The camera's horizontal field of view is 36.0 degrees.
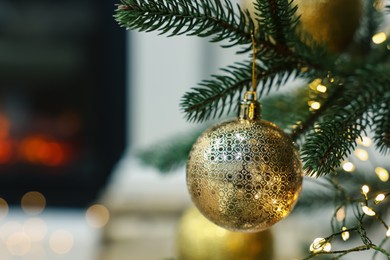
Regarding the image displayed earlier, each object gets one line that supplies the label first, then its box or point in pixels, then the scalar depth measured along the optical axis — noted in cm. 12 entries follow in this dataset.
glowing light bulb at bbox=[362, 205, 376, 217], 32
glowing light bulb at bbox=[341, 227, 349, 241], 33
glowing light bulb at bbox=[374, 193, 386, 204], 32
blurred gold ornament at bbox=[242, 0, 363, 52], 50
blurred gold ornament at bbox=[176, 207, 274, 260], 49
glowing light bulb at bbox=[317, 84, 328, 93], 39
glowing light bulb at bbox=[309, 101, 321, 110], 40
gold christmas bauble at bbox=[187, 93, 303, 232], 32
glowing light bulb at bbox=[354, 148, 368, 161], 43
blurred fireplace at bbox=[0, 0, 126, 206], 159
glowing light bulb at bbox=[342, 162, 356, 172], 37
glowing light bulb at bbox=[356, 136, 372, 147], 41
